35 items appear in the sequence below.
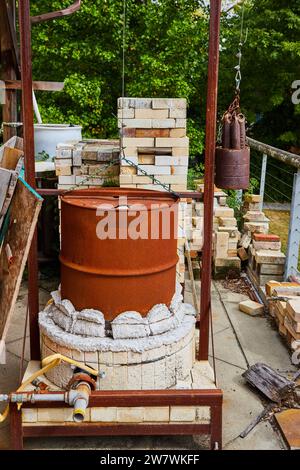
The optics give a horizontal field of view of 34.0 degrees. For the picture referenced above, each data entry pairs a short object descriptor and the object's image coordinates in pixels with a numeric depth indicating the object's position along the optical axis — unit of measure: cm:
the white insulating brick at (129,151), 422
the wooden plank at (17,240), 248
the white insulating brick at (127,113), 412
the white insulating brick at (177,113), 414
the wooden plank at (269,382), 363
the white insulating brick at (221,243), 638
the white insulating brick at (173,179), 440
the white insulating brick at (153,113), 413
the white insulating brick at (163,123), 416
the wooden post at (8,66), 611
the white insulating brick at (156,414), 313
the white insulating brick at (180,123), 415
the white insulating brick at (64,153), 505
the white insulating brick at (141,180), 445
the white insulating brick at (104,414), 313
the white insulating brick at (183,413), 315
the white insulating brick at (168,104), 412
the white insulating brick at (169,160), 430
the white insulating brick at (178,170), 436
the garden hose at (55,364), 297
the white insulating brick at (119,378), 315
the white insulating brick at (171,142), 421
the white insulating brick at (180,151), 426
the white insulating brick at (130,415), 313
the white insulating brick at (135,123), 415
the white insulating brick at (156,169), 433
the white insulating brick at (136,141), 421
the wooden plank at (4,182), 280
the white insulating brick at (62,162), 506
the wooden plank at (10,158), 310
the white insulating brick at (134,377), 316
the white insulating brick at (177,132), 421
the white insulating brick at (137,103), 411
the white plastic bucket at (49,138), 674
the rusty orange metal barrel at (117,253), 306
